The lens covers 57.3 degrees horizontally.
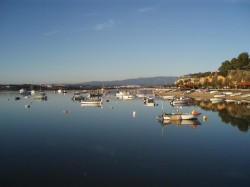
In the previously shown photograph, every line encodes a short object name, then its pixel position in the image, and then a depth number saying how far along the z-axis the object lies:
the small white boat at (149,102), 65.67
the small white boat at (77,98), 85.70
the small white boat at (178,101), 62.23
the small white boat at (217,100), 68.28
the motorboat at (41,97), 89.54
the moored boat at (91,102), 65.38
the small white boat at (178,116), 37.34
